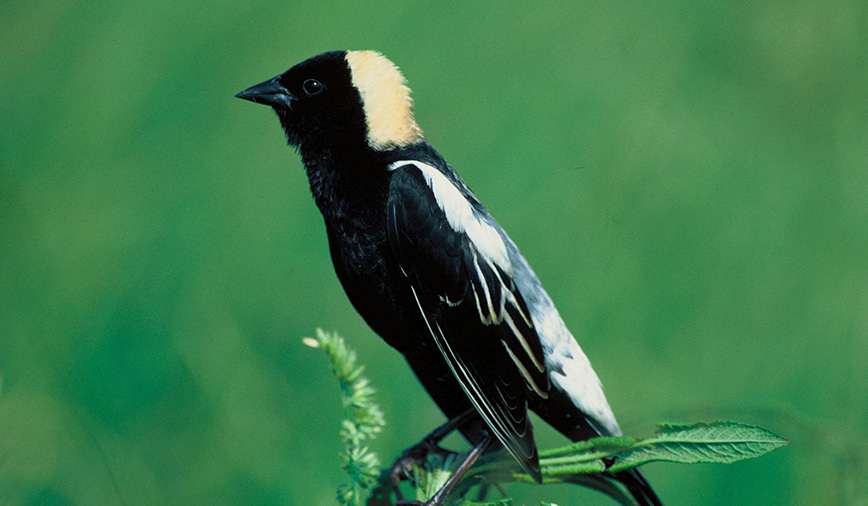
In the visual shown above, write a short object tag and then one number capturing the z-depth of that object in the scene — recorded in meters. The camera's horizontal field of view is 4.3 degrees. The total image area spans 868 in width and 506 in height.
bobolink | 3.22
